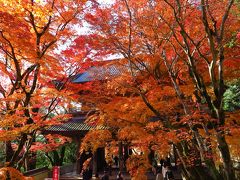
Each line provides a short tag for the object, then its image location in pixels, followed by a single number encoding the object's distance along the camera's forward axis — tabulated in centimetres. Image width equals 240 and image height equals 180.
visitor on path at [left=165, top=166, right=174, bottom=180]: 1222
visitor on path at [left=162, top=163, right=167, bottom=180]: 1371
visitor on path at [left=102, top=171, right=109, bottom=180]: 1201
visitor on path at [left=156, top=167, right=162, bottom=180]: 1304
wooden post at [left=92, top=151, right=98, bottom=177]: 1725
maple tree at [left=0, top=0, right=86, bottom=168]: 861
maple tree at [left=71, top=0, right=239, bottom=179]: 883
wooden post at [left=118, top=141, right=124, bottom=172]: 1384
